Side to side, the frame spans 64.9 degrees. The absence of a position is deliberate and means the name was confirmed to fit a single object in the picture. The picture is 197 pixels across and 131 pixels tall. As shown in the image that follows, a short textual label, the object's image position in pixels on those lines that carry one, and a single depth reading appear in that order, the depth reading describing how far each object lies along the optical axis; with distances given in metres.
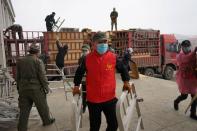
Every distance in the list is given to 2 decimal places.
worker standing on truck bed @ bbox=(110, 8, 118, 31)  10.17
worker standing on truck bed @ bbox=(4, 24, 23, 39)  7.03
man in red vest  2.06
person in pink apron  3.20
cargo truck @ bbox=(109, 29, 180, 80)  8.20
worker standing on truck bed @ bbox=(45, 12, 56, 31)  8.35
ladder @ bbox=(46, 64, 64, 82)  6.94
